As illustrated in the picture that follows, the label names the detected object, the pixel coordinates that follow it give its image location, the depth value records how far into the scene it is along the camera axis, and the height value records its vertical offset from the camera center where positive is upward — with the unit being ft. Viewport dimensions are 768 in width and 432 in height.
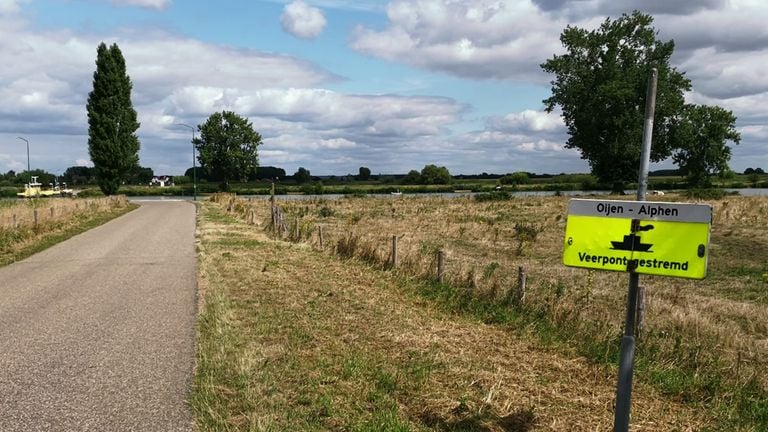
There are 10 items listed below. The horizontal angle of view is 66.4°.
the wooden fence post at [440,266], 35.73 -5.53
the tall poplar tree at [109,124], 167.43 +13.17
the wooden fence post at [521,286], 29.14 -5.46
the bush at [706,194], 151.38 -3.92
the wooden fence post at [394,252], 41.54 -5.52
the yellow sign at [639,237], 10.77 -1.12
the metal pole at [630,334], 11.30 -3.22
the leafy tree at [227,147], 304.30 +12.65
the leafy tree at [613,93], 177.58 +25.83
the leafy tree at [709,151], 271.28 +13.17
